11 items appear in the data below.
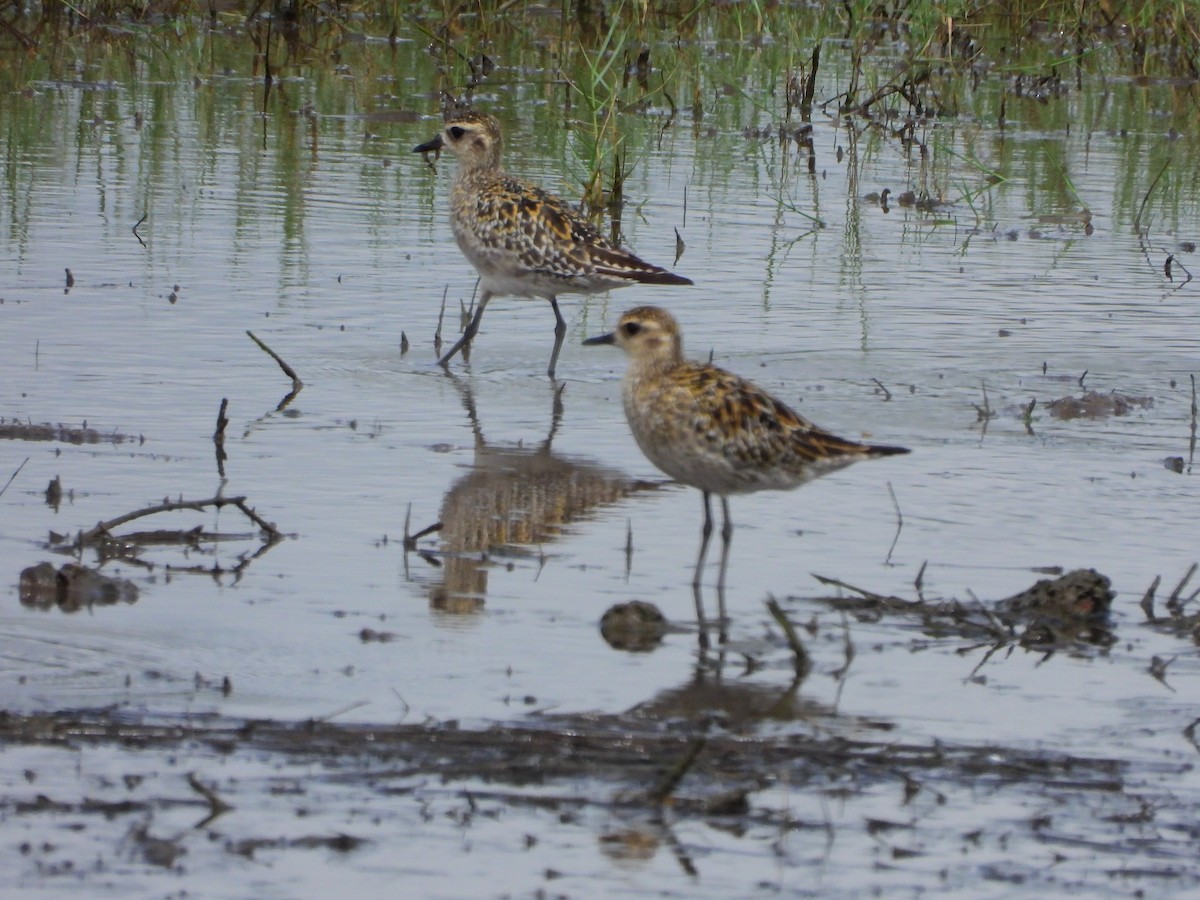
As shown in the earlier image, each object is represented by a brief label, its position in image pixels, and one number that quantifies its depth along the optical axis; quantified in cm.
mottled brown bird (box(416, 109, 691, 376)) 2280
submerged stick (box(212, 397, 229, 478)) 1720
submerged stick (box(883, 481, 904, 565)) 1519
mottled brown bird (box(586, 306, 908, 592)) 1488
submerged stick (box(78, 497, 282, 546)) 1431
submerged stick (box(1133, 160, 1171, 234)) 3010
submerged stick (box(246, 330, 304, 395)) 1871
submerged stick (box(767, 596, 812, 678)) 1223
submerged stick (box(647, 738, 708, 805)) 1002
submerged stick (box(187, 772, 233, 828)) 977
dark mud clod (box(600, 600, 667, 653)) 1322
